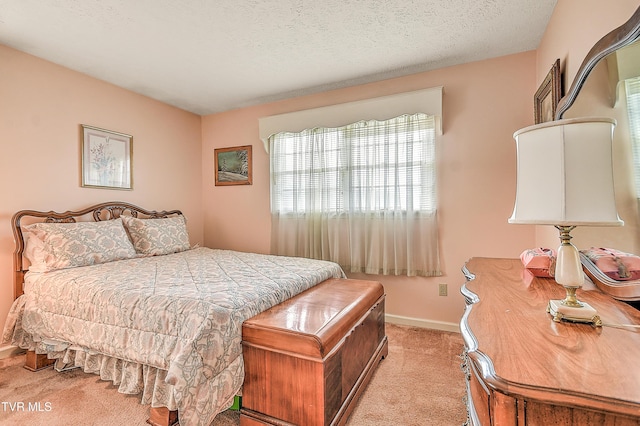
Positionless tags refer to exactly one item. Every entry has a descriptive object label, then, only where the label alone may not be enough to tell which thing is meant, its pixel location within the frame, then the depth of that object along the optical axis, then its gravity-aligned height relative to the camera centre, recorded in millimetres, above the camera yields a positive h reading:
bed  1448 -532
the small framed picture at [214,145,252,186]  3988 +620
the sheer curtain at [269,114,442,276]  2975 +163
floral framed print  2998 +558
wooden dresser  563 -334
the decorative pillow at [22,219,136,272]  2355 -273
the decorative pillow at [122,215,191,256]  3055 -251
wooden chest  1433 -774
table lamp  806 +75
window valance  2885 +1047
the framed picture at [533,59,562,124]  1946 +807
